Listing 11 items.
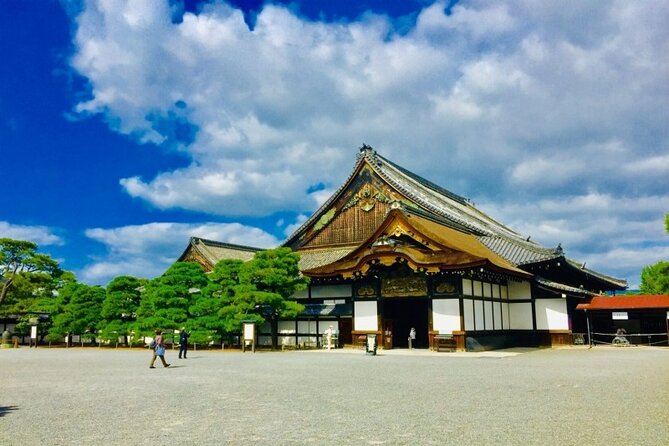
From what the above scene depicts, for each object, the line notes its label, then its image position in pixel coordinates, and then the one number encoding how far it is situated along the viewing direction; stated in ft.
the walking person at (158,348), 65.51
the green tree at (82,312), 129.70
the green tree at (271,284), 97.60
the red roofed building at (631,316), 101.35
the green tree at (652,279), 87.41
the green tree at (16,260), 154.61
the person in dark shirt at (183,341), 79.97
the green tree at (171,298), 108.37
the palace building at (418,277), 92.53
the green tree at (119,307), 121.80
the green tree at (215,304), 103.09
